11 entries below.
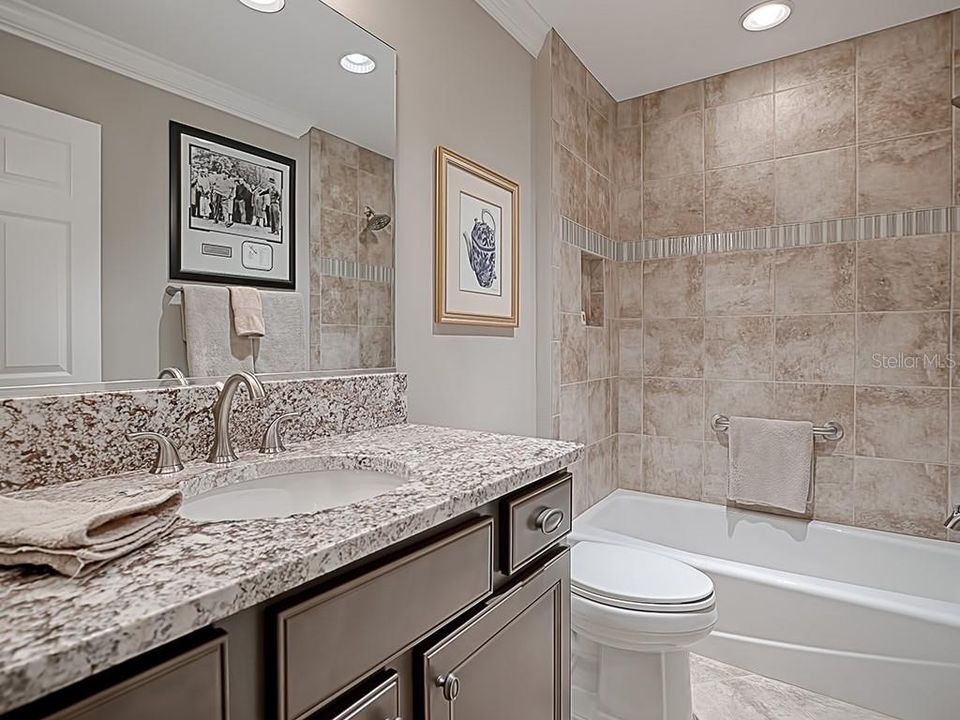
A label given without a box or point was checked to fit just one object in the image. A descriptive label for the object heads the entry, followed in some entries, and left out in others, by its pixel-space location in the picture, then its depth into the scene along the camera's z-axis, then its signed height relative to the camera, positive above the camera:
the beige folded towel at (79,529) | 0.57 -0.18
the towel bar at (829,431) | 2.51 -0.33
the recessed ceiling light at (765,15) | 2.19 +1.34
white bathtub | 1.81 -0.90
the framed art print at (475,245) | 1.81 +0.40
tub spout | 2.19 -0.64
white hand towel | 2.54 -0.48
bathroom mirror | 0.93 +0.35
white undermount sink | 1.01 -0.25
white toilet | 1.65 -0.80
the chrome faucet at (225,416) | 1.10 -0.11
